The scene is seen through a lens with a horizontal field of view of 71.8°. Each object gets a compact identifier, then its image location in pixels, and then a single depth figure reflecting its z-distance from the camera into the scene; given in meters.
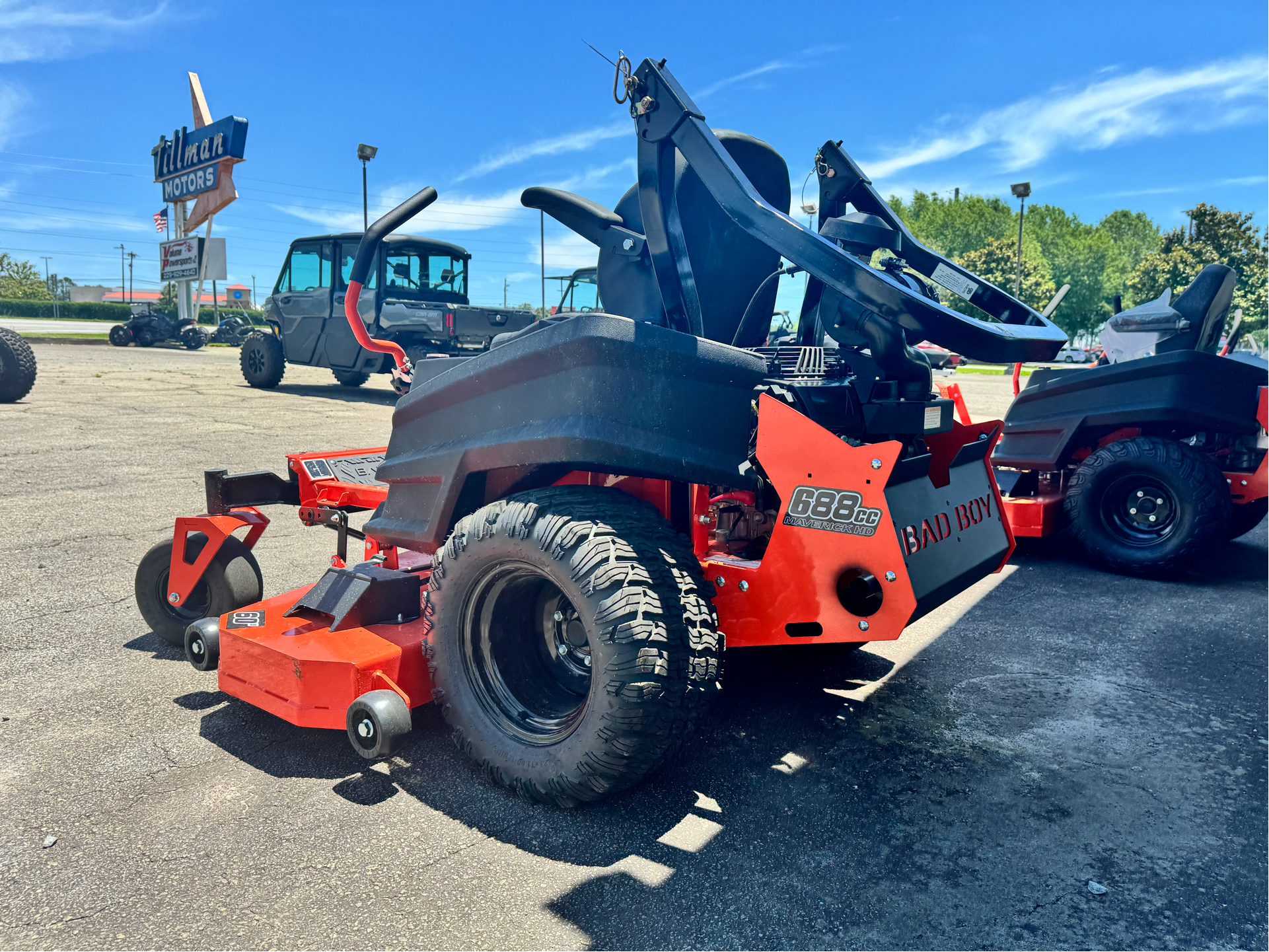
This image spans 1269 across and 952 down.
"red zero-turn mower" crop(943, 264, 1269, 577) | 5.59
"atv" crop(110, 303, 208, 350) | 29.33
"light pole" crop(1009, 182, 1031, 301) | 34.22
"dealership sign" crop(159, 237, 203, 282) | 33.16
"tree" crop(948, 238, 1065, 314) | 51.69
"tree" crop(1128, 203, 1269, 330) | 45.75
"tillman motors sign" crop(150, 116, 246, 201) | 31.36
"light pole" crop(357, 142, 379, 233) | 23.94
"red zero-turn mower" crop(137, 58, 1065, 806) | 2.48
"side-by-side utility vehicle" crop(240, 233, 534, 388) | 15.12
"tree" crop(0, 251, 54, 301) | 85.69
